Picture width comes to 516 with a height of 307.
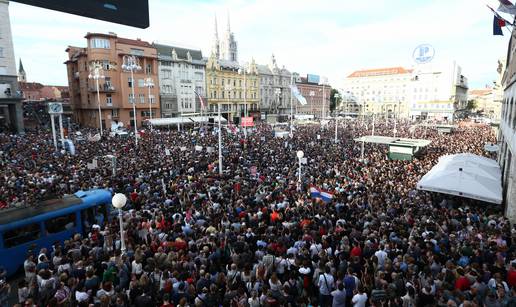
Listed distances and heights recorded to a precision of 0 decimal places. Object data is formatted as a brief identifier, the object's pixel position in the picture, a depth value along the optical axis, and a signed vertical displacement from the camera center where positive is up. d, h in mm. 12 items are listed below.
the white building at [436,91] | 98188 +7467
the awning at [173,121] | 50500 -511
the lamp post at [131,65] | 32969 +5642
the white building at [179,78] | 61375 +8041
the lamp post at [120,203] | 8828 -2372
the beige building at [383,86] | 114144 +11390
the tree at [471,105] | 136050 +3818
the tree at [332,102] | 128638 +5556
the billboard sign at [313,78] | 106938 +12964
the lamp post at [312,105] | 107112 +3751
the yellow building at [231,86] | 72625 +7604
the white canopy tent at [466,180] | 13504 -3099
